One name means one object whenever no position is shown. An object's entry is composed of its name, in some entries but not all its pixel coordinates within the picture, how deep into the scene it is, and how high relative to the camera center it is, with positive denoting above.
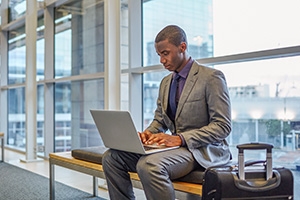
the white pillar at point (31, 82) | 5.28 +0.21
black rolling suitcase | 1.50 -0.35
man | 1.77 -0.18
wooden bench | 1.79 -0.49
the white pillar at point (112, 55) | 3.68 +0.41
